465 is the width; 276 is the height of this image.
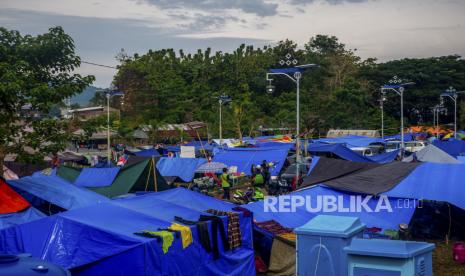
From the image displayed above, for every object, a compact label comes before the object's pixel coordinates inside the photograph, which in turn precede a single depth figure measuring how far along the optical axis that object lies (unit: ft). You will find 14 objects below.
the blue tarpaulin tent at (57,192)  39.24
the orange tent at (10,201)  34.50
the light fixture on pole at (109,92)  109.76
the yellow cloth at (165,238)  29.81
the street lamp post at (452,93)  139.27
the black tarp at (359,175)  47.06
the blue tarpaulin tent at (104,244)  28.22
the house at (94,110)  197.77
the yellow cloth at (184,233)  31.53
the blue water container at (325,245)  23.13
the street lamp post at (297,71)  65.55
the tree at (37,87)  40.11
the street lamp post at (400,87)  101.71
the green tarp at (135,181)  59.36
